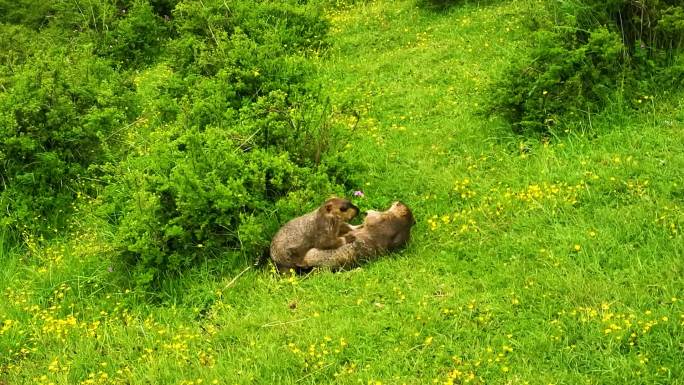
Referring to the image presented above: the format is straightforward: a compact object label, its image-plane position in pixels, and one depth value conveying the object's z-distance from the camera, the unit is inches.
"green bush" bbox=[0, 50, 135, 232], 300.2
